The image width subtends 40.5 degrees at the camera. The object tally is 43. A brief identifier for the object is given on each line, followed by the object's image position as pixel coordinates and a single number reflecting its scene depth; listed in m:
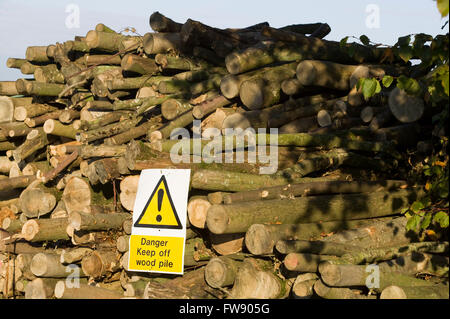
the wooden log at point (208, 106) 8.95
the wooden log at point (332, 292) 6.14
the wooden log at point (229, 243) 7.32
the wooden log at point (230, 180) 7.27
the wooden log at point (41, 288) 8.38
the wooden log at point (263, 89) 8.77
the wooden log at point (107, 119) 10.21
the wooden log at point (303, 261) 6.28
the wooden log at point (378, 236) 6.89
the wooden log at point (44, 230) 8.45
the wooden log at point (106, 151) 8.23
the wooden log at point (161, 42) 10.30
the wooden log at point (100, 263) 8.05
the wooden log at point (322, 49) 9.83
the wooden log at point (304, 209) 6.64
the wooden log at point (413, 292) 5.88
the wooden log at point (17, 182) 10.17
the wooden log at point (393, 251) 6.38
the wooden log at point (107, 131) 9.62
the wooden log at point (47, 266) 8.32
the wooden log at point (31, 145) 10.62
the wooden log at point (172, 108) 9.29
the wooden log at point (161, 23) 10.59
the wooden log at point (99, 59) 11.43
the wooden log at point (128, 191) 8.18
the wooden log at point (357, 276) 5.98
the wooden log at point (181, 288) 7.05
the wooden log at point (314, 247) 6.47
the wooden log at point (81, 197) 8.84
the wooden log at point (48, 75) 12.06
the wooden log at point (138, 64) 10.38
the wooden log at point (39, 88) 11.30
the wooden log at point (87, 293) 7.83
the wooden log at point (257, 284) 6.80
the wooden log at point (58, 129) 10.50
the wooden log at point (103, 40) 11.36
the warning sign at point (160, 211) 7.23
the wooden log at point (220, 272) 6.84
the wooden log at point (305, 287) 6.40
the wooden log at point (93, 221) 8.04
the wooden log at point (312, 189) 7.11
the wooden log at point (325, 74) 8.66
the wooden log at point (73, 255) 8.36
